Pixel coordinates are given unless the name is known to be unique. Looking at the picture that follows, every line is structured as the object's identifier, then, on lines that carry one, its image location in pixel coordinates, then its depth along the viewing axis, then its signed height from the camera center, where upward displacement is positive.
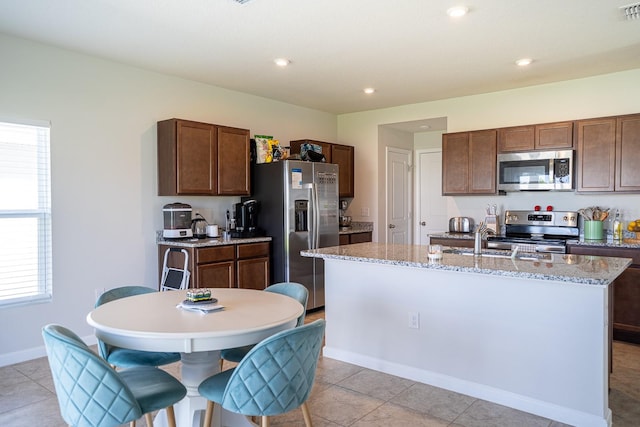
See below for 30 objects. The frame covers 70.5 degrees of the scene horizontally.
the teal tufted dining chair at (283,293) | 2.44 -0.53
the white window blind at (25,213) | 3.57 -0.04
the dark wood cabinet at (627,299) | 3.97 -0.82
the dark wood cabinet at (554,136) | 4.59 +0.73
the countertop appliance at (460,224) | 5.48 -0.21
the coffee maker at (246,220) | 4.85 -0.13
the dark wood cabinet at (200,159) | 4.31 +0.49
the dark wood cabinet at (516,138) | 4.81 +0.74
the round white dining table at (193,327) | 1.88 -0.52
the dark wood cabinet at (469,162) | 5.07 +0.52
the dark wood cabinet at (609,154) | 4.23 +0.51
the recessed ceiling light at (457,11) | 3.02 +1.33
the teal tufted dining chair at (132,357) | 2.39 -0.80
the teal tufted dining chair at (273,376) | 1.80 -0.68
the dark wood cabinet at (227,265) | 4.16 -0.56
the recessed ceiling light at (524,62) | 4.10 +1.34
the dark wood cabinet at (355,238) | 5.82 -0.40
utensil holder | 4.48 -0.23
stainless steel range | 4.60 -0.25
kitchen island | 2.53 -0.75
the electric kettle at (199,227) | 4.72 -0.20
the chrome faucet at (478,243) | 3.30 -0.26
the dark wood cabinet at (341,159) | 5.91 +0.68
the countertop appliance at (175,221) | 4.41 -0.13
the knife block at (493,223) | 5.17 -0.18
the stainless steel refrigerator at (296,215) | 4.86 -0.08
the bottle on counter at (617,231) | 4.44 -0.24
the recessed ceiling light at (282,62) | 4.07 +1.33
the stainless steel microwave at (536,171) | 4.61 +0.38
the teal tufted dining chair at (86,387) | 1.69 -0.68
